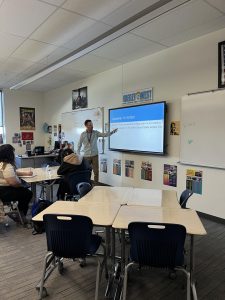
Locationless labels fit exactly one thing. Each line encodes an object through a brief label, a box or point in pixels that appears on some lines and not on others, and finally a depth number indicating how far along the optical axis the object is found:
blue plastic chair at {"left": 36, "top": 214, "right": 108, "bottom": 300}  1.84
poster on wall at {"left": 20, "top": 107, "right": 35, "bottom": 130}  7.99
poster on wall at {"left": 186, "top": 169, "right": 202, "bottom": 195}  3.92
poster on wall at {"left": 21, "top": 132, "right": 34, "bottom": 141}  8.05
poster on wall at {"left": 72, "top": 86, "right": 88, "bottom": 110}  6.43
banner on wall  4.66
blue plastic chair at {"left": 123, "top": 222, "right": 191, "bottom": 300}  1.68
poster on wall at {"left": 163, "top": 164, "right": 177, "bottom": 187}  4.30
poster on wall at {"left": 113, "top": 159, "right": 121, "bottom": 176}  5.51
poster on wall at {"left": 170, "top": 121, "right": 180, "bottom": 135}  4.18
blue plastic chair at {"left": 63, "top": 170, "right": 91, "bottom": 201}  3.75
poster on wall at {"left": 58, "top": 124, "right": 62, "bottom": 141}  7.63
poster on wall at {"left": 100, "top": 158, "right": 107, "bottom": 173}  5.94
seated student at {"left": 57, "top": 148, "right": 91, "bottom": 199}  3.87
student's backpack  3.26
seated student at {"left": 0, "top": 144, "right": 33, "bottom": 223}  3.40
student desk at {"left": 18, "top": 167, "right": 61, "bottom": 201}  3.75
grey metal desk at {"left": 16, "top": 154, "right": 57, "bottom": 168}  7.02
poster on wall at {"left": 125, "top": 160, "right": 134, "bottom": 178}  5.17
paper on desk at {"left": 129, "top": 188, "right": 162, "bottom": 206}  2.49
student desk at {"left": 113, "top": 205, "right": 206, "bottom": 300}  1.85
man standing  5.53
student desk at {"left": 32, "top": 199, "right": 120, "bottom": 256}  1.98
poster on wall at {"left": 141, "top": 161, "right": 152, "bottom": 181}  4.76
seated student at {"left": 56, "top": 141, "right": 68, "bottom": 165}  7.11
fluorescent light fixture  2.37
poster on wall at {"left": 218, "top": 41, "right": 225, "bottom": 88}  3.47
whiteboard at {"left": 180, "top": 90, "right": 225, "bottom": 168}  3.55
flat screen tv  4.44
